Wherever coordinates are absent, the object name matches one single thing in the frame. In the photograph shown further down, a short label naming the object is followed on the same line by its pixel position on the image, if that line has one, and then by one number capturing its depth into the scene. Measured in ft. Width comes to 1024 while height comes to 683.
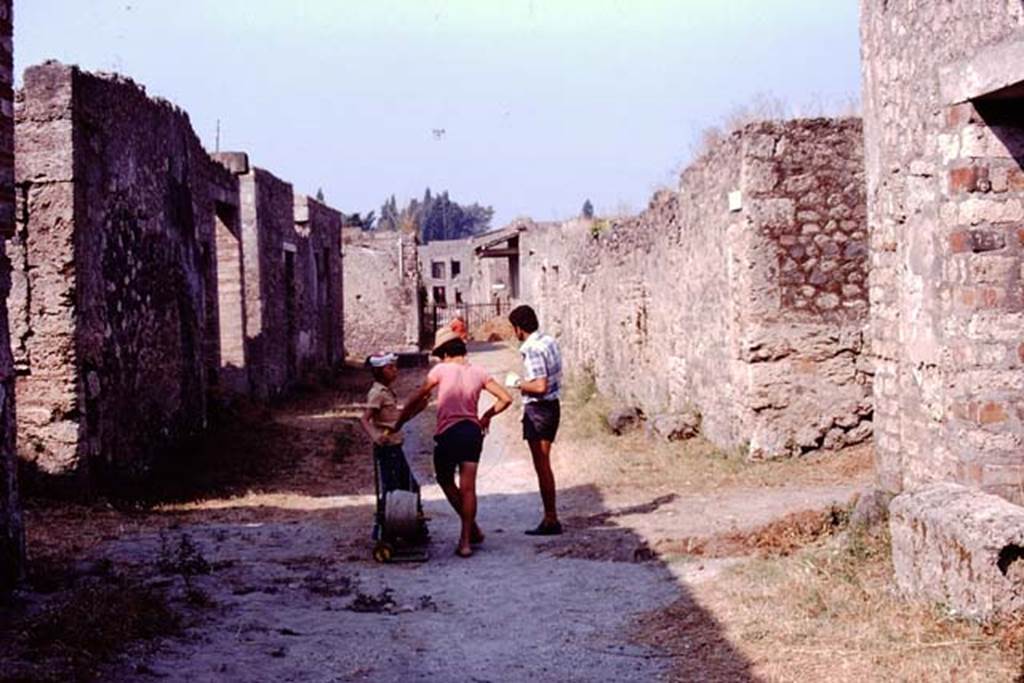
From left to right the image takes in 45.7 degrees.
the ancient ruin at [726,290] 19.22
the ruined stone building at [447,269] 195.52
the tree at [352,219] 225.68
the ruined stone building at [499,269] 113.70
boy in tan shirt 25.75
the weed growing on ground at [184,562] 22.82
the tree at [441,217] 389.39
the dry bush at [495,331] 125.70
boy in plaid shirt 27.66
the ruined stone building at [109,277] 30.09
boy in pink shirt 25.85
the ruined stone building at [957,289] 17.21
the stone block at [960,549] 16.02
